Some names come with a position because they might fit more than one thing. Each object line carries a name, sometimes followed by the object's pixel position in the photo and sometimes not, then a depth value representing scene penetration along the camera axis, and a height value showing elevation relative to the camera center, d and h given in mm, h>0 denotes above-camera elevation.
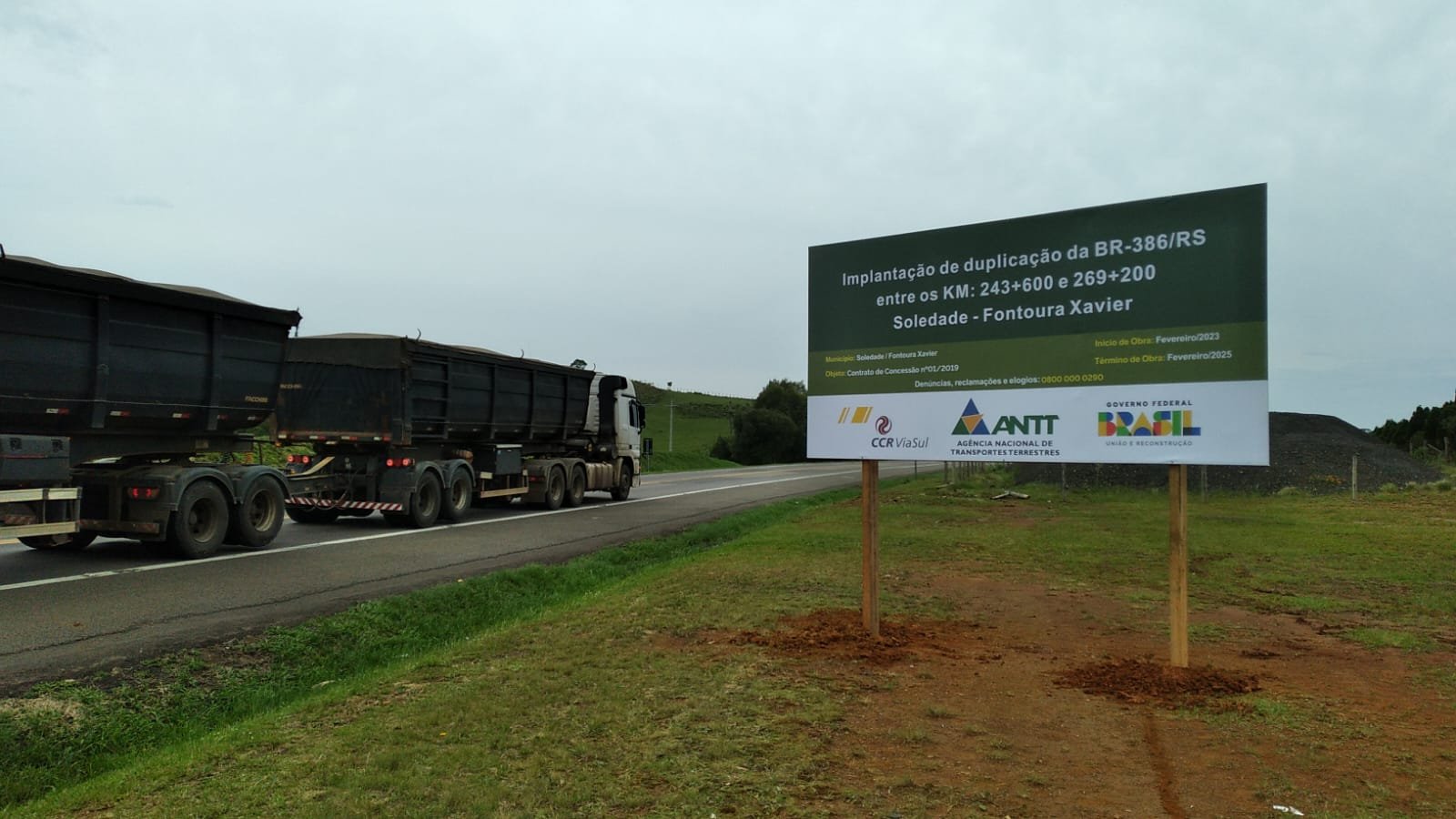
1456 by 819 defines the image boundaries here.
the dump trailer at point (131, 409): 9836 +291
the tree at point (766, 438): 82375 +319
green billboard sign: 6203 +976
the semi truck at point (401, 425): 15953 +202
